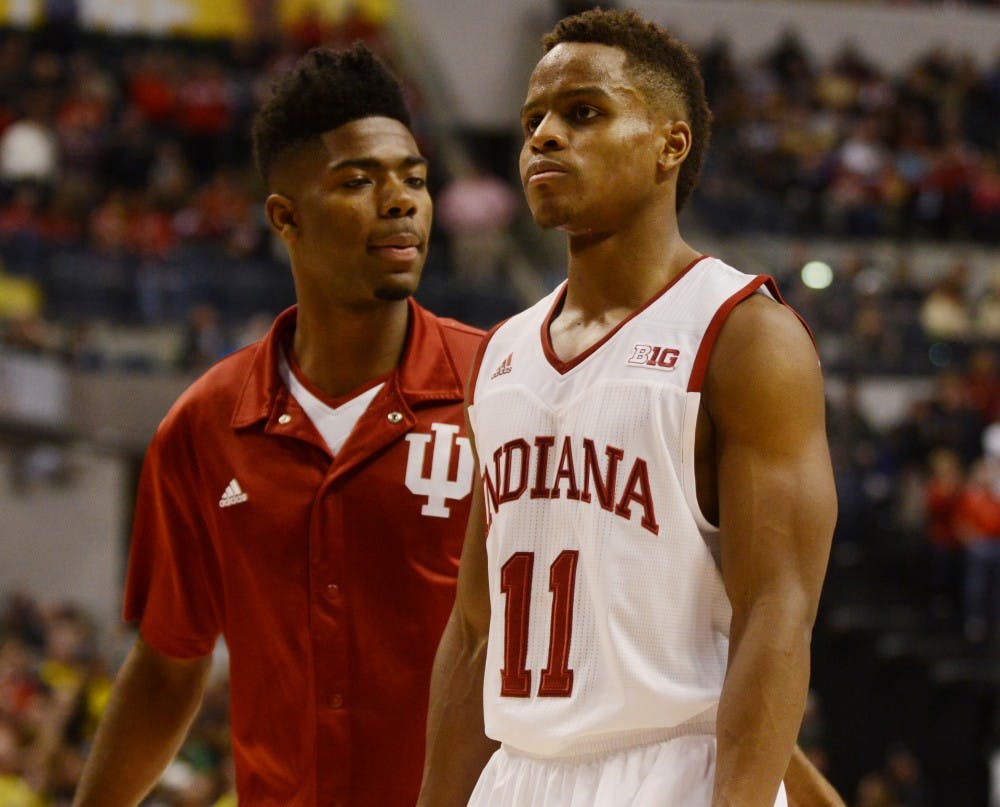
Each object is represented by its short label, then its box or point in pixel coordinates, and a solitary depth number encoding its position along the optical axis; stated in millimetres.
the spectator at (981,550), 27283
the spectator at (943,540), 28000
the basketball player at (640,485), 5820
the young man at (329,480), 8187
